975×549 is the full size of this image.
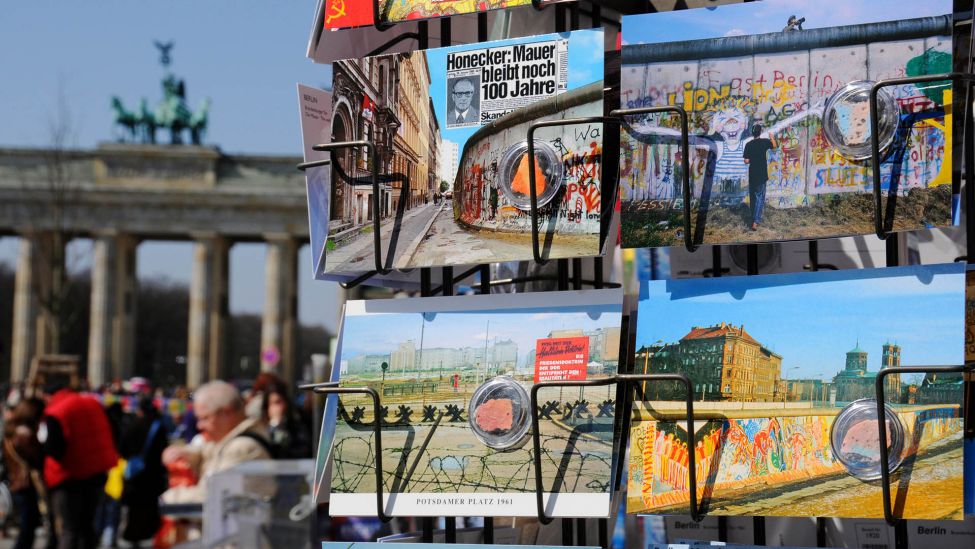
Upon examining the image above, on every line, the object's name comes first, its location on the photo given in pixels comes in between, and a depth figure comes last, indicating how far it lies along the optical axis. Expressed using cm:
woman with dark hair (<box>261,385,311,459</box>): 812
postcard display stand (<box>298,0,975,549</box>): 135
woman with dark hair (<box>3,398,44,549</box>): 846
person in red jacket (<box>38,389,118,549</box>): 736
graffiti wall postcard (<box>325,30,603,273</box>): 152
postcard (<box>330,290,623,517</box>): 150
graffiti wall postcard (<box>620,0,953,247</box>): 138
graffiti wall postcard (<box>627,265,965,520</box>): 134
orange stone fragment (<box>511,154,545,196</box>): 154
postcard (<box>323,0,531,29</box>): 160
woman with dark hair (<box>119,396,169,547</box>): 749
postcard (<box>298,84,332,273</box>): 179
